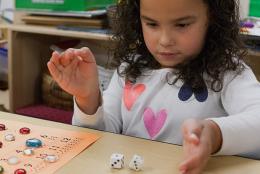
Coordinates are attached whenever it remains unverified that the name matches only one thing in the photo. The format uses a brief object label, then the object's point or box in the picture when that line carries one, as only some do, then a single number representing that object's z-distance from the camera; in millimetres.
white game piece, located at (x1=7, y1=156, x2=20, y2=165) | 604
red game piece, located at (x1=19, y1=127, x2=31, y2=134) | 724
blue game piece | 666
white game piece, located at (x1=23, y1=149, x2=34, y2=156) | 633
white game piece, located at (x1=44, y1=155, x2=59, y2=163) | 614
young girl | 804
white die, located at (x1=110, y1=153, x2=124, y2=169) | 593
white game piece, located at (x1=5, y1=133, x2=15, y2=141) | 691
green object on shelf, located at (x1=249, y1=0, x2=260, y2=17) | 1584
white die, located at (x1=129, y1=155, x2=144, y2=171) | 590
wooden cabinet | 1824
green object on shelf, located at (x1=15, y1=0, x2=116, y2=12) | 1702
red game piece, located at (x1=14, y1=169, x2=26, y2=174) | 569
